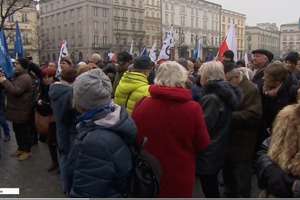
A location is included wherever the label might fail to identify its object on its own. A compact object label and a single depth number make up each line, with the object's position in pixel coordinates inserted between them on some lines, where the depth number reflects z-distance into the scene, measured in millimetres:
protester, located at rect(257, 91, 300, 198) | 2143
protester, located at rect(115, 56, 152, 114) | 4480
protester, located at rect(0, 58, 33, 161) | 6258
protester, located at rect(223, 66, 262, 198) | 4258
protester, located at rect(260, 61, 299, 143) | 4324
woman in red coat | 3061
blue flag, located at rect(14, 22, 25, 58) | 8445
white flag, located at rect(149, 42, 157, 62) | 13698
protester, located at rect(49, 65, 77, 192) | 4273
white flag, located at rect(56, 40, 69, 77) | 10715
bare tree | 20578
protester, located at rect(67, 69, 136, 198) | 2287
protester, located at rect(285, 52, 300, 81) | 6604
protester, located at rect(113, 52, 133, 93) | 6332
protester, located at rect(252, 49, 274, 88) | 5815
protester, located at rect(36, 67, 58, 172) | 5922
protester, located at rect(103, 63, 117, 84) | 7540
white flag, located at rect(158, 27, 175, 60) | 11531
